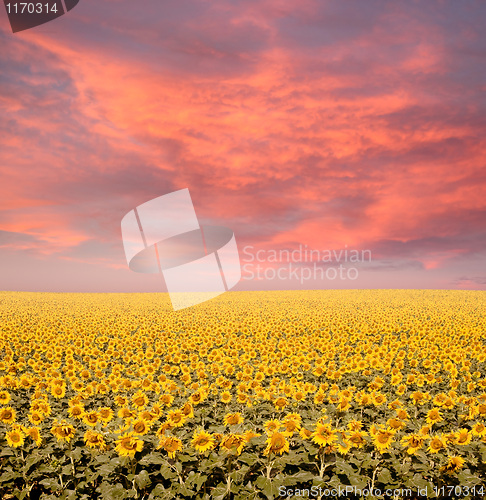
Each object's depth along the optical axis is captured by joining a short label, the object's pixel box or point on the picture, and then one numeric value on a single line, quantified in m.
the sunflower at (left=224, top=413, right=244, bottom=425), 6.85
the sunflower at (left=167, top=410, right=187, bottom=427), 6.69
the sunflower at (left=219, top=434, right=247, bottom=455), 5.81
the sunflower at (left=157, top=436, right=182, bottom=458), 5.94
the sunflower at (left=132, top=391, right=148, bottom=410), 7.87
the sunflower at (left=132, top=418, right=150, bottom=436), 6.55
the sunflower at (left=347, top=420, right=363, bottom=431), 6.59
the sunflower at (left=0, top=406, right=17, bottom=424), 8.10
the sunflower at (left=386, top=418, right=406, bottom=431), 6.84
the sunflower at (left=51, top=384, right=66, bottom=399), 9.45
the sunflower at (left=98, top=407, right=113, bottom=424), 7.59
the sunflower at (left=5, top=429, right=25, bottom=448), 6.88
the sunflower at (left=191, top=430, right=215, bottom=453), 6.12
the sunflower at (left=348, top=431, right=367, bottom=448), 6.28
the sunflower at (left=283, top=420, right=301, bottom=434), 6.50
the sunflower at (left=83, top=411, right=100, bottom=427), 7.32
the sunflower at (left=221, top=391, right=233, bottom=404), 9.72
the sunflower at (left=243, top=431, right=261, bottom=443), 5.89
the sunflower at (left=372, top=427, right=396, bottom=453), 6.43
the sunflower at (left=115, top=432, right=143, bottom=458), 6.01
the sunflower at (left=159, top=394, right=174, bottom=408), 8.73
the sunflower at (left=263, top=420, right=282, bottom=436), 6.47
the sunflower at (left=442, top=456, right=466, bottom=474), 6.03
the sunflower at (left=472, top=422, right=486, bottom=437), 7.47
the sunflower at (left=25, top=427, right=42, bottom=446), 6.93
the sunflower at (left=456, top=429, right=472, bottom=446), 6.44
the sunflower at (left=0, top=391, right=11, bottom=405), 9.43
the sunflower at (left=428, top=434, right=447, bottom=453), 6.21
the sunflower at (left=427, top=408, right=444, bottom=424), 8.07
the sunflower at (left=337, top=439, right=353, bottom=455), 5.90
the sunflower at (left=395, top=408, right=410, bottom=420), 7.71
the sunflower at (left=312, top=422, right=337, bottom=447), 5.79
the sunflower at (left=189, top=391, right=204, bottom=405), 8.41
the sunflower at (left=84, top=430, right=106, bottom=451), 6.68
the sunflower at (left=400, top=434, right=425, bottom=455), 6.02
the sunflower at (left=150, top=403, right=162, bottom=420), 7.23
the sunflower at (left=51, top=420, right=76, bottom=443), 6.77
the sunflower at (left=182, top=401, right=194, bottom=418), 7.14
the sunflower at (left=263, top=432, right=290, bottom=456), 5.79
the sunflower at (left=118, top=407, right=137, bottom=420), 7.84
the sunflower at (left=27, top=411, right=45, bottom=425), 8.17
